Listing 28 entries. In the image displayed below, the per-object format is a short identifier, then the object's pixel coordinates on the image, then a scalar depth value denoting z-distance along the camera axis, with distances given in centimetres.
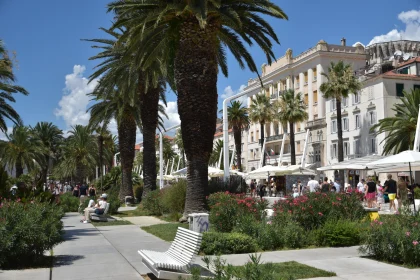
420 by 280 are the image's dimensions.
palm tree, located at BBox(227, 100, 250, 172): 6097
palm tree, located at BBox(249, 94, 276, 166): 5978
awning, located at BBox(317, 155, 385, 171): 3191
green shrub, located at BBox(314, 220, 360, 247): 1151
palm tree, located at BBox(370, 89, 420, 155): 3956
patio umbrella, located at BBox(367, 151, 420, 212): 1898
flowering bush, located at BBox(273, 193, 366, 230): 1262
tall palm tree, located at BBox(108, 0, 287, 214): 1738
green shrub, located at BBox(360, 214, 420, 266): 871
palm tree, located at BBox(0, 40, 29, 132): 2466
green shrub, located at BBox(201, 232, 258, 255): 1053
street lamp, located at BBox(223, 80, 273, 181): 2195
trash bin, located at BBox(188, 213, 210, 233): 1230
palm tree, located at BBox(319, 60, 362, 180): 4672
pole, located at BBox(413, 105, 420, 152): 2342
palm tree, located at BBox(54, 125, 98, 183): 6084
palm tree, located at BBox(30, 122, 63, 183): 6194
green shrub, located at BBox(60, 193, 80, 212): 2771
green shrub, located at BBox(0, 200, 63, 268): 871
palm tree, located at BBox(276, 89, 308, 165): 5456
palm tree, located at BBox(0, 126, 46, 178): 5500
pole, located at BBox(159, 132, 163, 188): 3878
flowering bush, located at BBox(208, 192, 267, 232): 1311
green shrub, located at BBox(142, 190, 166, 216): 2245
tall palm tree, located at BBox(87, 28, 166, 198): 2748
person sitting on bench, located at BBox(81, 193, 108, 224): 1953
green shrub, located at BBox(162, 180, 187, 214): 2003
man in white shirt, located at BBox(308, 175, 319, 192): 2465
